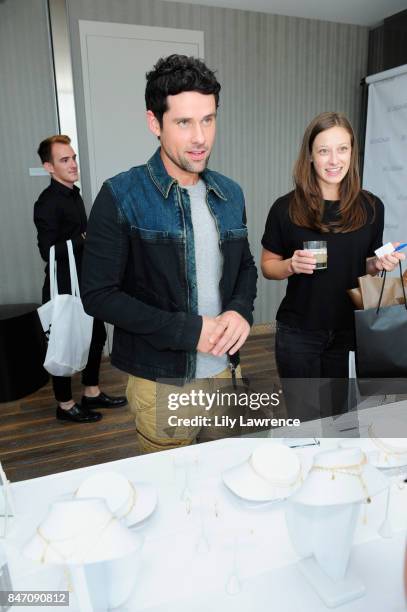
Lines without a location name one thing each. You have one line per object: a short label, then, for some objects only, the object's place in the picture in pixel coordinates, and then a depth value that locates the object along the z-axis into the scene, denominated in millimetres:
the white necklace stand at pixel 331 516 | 712
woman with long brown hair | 1611
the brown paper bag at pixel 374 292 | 1437
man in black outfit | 2564
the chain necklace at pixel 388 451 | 1022
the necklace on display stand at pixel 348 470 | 720
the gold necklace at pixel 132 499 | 874
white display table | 753
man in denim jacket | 1223
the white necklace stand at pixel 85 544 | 619
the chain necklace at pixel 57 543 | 617
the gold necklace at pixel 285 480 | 910
